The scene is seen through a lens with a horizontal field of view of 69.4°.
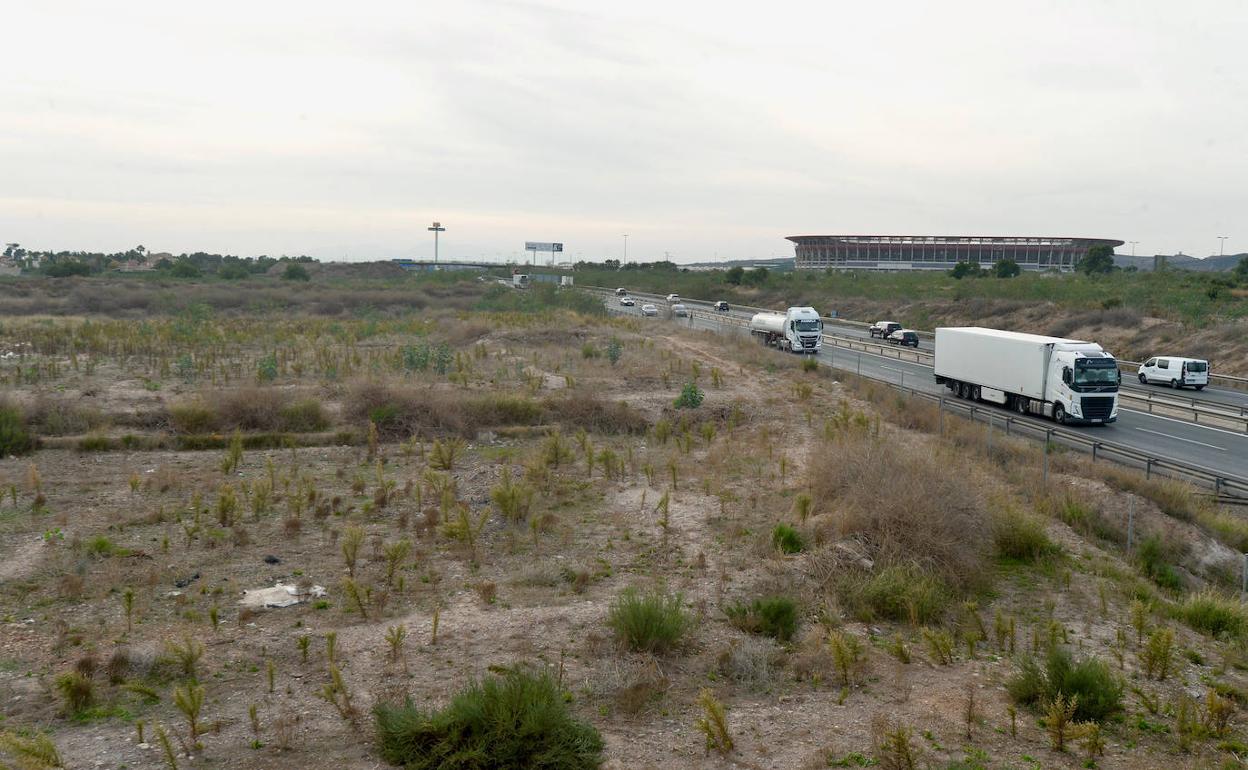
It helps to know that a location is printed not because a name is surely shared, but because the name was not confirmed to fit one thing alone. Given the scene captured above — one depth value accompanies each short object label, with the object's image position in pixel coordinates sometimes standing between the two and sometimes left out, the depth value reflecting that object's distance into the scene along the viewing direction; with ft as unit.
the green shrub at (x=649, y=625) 37.24
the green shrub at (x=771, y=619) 40.55
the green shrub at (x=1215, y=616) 44.75
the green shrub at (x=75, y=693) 31.48
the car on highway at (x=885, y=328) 214.69
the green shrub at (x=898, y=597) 43.88
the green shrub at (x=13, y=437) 74.08
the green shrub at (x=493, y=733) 27.73
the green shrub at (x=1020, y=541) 55.62
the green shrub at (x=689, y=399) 97.14
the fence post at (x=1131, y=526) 57.47
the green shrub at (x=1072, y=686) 32.83
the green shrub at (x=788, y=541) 51.44
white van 138.92
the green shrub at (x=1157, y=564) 54.44
